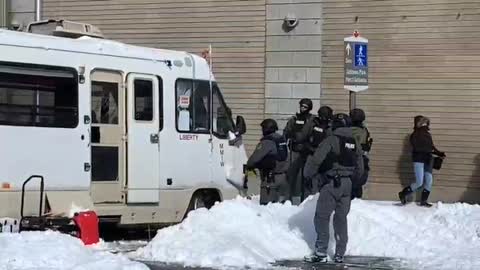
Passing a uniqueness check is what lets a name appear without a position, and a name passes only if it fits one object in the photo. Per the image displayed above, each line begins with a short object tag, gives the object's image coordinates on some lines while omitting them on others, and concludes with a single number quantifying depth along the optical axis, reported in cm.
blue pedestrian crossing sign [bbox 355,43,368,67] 1502
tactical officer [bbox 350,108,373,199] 1311
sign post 1483
